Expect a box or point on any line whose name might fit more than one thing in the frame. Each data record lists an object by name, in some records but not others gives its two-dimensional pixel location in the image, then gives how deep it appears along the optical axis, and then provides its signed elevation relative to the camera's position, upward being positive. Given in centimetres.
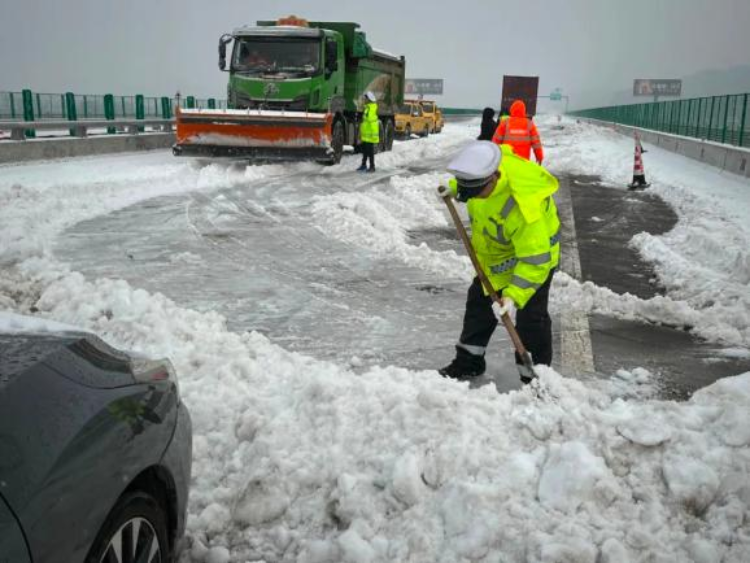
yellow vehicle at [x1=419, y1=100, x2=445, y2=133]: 3738 +123
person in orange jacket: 1051 +5
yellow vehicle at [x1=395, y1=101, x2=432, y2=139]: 3136 +65
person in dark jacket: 1364 +24
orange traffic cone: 1511 -83
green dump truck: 1490 +73
